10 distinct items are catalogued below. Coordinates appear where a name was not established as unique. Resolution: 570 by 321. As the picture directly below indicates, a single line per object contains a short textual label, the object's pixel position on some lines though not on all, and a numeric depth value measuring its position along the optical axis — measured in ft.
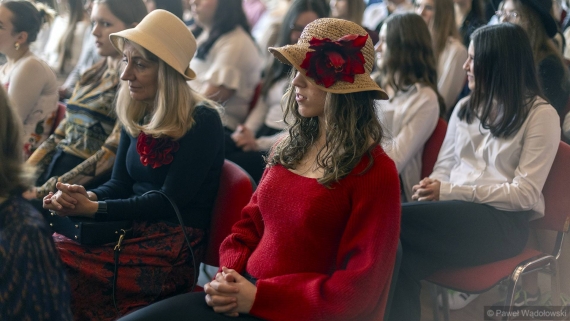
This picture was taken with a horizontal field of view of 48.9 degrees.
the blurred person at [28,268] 4.35
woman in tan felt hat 6.15
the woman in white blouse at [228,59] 10.89
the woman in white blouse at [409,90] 8.34
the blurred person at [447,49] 10.34
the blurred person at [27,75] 9.07
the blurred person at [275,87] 10.71
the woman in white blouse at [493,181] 6.78
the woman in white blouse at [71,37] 13.66
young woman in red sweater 4.76
